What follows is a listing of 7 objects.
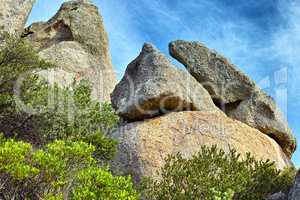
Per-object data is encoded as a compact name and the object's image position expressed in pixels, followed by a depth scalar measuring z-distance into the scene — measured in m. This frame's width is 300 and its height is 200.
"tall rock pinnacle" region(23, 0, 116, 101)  32.72
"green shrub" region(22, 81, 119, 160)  19.28
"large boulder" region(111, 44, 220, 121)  21.28
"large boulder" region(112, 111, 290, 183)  19.08
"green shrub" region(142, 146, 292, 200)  14.94
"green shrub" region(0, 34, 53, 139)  19.62
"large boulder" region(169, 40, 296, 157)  26.16
